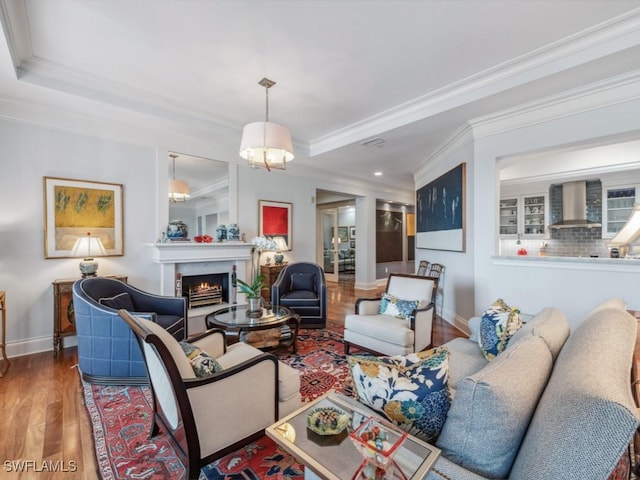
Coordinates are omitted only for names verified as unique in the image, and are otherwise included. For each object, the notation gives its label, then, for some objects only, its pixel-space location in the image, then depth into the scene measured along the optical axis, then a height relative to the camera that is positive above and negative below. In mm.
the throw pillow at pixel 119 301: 2740 -601
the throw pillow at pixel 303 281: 4434 -630
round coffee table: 2801 -822
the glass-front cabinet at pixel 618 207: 4992 +588
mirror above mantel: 4264 +762
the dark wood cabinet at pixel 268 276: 5016 -632
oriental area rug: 1594 -1273
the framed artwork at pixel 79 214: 3316 +327
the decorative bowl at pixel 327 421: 1104 -714
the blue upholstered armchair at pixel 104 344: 2438 -891
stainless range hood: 5285 +618
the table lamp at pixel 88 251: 3240 -113
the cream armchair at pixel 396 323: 2652 -818
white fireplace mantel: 3971 -247
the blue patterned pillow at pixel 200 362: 1551 -676
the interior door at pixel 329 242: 8578 -45
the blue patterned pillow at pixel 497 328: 1927 -604
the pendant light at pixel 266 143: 2822 +975
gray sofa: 702 -503
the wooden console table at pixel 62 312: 3150 -791
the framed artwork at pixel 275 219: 5180 +400
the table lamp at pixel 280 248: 5027 -139
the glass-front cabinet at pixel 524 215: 5949 +545
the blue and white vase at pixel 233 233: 4703 +128
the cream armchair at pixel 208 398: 1385 -862
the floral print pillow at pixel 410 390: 1019 -552
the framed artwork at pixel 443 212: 4000 +464
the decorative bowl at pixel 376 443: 811 -602
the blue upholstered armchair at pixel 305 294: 4000 -780
